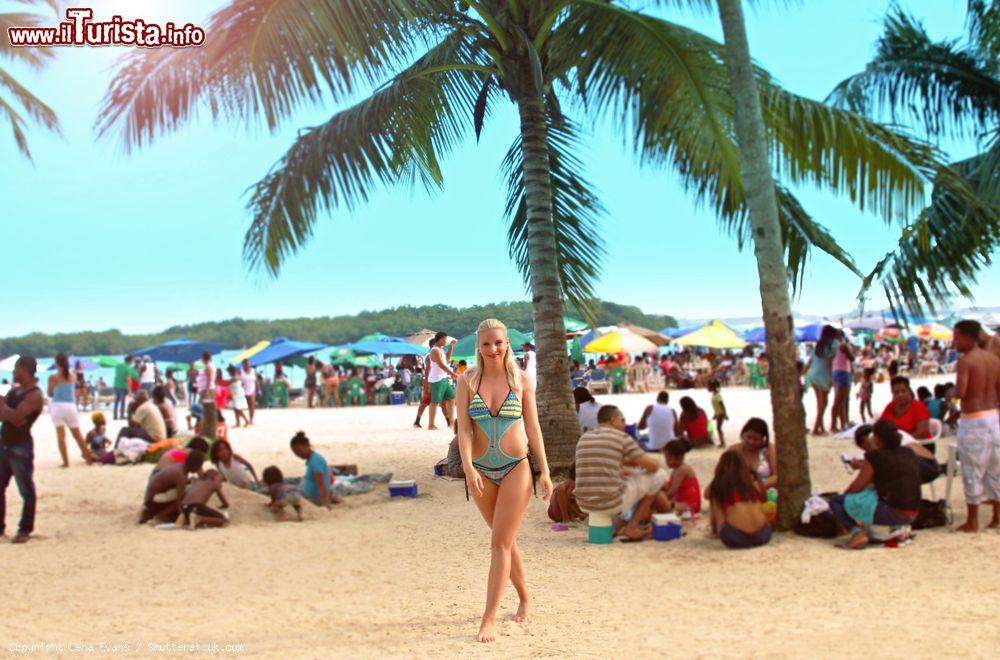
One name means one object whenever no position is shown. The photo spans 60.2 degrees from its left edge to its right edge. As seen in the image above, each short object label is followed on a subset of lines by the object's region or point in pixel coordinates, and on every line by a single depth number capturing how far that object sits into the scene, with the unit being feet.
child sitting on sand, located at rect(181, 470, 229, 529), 26.43
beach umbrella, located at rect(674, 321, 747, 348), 95.04
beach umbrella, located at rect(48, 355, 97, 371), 115.18
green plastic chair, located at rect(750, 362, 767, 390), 86.43
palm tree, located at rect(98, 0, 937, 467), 21.71
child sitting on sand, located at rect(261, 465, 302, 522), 27.50
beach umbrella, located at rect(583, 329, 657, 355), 87.25
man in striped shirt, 22.70
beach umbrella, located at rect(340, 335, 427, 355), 77.46
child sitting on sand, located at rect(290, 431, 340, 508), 28.37
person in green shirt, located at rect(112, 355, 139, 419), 66.45
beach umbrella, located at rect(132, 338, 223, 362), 85.61
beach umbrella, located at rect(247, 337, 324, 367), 87.86
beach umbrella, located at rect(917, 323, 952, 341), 123.24
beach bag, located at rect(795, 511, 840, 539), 21.42
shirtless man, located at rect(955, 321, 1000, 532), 21.08
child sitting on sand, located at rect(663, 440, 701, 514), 24.41
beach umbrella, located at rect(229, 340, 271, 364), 94.72
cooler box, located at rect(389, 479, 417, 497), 30.58
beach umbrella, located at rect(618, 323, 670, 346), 95.20
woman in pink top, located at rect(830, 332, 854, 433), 40.45
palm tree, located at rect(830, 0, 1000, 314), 31.60
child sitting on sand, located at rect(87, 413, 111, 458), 41.91
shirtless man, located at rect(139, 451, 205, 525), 27.14
